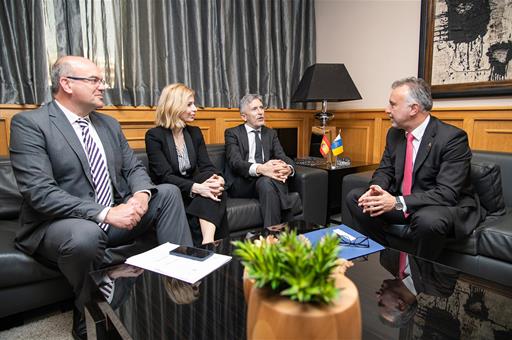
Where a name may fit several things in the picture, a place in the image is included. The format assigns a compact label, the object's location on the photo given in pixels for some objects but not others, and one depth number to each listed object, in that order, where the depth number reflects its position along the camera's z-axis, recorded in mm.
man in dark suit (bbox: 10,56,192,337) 1438
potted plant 578
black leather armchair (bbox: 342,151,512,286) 1709
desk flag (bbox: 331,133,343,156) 3035
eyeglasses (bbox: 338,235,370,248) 1468
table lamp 2967
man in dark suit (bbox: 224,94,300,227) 2328
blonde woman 2062
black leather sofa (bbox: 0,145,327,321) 1461
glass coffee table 932
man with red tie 1764
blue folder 1375
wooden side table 2866
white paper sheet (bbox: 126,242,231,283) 1177
